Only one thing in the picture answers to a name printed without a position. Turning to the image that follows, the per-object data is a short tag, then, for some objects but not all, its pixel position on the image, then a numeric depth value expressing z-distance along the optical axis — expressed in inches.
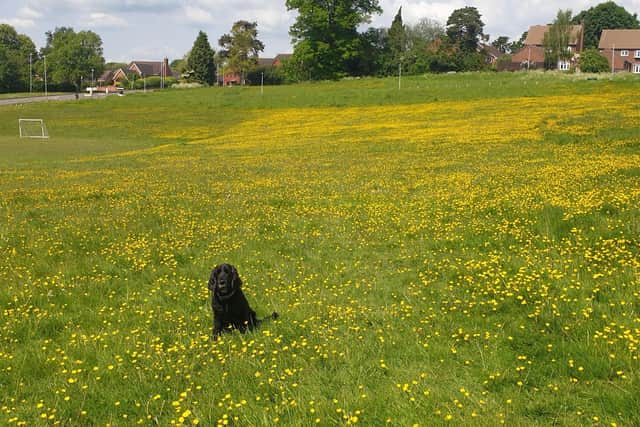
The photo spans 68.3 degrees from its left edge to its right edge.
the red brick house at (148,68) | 6923.7
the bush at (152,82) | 5571.9
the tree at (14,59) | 4923.7
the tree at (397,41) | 4468.5
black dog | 224.8
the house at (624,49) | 5383.9
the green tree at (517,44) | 7083.7
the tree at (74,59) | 5516.7
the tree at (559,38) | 4170.8
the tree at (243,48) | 4864.7
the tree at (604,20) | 6392.7
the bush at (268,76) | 4753.9
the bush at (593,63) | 3540.8
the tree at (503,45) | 7406.5
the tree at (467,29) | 4616.1
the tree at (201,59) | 5059.1
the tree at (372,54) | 4249.5
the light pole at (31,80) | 5098.4
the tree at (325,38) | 4008.4
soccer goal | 1950.1
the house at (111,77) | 6545.3
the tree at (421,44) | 4274.1
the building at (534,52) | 5492.1
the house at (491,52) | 4778.5
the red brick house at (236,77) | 5289.4
